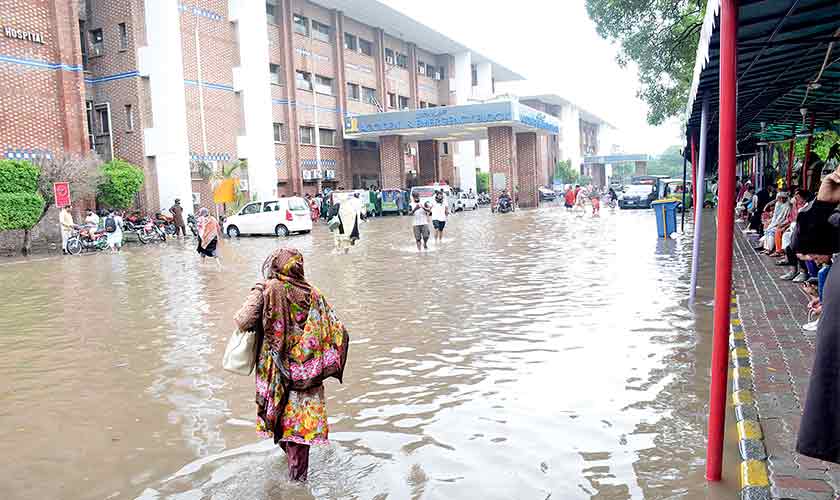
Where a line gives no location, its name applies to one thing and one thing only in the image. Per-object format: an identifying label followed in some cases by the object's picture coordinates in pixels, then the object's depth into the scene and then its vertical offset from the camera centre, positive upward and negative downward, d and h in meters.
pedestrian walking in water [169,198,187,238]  27.72 -0.53
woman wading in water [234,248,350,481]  4.08 -0.92
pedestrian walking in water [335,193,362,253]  17.34 -0.63
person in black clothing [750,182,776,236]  15.61 -0.64
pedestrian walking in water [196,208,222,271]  16.30 -0.82
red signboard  21.96 +0.43
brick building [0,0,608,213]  25.83 +5.14
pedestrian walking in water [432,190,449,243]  19.05 -0.59
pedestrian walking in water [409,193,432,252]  17.31 -0.73
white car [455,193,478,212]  41.88 -0.76
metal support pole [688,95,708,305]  8.16 -0.15
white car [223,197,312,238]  26.58 -0.74
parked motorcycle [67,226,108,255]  22.51 -1.01
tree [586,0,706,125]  21.08 +4.56
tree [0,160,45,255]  21.08 +0.36
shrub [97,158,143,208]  27.26 +0.74
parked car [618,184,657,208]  33.84 -0.69
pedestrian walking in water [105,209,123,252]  22.38 -0.76
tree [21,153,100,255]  22.94 +1.03
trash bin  17.33 -0.85
